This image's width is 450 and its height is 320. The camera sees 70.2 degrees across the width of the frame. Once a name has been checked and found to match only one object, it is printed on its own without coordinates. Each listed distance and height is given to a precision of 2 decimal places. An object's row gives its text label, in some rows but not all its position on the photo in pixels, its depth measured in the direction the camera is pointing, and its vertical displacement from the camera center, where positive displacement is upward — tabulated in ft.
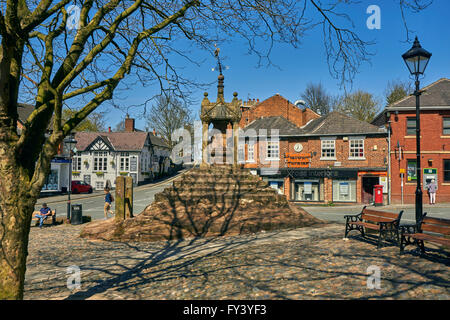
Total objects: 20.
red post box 81.41 -6.22
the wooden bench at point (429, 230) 20.59 -4.08
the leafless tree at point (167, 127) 173.99 +23.60
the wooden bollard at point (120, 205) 41.63 -4.70
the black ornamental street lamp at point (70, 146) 56.89 +4.42
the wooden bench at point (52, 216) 54.43 -8.18
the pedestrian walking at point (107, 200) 56.80 -5.63
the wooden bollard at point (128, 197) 42.04 -3.72
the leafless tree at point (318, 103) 169.07 +35.79
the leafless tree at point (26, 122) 13.75 +2.14
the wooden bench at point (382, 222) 25.31 -4.23
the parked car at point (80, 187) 123.95 -7.34
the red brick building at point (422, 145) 85.35 +6.96
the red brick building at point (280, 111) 124.98 +23.17
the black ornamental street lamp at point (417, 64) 27.58 +9.49
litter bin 54.85 -8.08
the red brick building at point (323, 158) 91.91 +3.56
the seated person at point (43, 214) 52.65 -7.59
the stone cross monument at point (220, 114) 50.65 +8.82
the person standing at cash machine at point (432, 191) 79.66 -5.01
